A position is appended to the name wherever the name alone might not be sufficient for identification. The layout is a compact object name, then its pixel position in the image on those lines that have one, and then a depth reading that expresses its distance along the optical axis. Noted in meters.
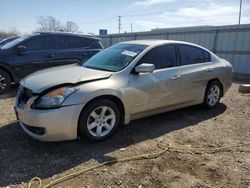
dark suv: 5.31
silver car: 2.67
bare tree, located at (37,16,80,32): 37.02
